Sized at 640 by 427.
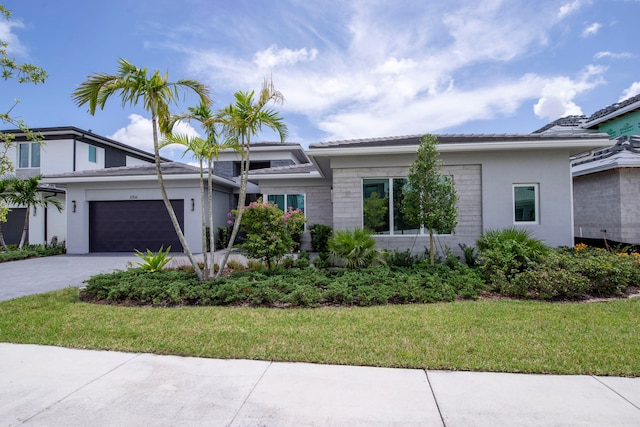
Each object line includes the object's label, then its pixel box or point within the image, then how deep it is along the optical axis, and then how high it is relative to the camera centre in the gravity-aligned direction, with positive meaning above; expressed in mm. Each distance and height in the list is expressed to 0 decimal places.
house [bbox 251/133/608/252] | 9875 +1129
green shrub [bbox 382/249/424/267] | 8930 -1032
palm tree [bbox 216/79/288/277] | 7562 +2424
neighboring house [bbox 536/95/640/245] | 10742 +890
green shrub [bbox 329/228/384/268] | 8797 -738
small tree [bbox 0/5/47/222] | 6366 +2864
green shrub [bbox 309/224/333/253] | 13773 -572
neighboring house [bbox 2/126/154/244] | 17938 +3629
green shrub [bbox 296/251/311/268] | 9289 -1116
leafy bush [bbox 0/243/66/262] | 13880 -1256
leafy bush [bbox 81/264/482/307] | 6516 -1345
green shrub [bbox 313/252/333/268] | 9258 -1108
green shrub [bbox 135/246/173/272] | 8617 -1036
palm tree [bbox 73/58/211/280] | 6910 +2771
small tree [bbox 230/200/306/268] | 8031 -203
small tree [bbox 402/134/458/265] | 8328 +650
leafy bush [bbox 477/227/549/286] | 7353 -809
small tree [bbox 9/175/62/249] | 15016 +1373
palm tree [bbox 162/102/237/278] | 7750 +1963
